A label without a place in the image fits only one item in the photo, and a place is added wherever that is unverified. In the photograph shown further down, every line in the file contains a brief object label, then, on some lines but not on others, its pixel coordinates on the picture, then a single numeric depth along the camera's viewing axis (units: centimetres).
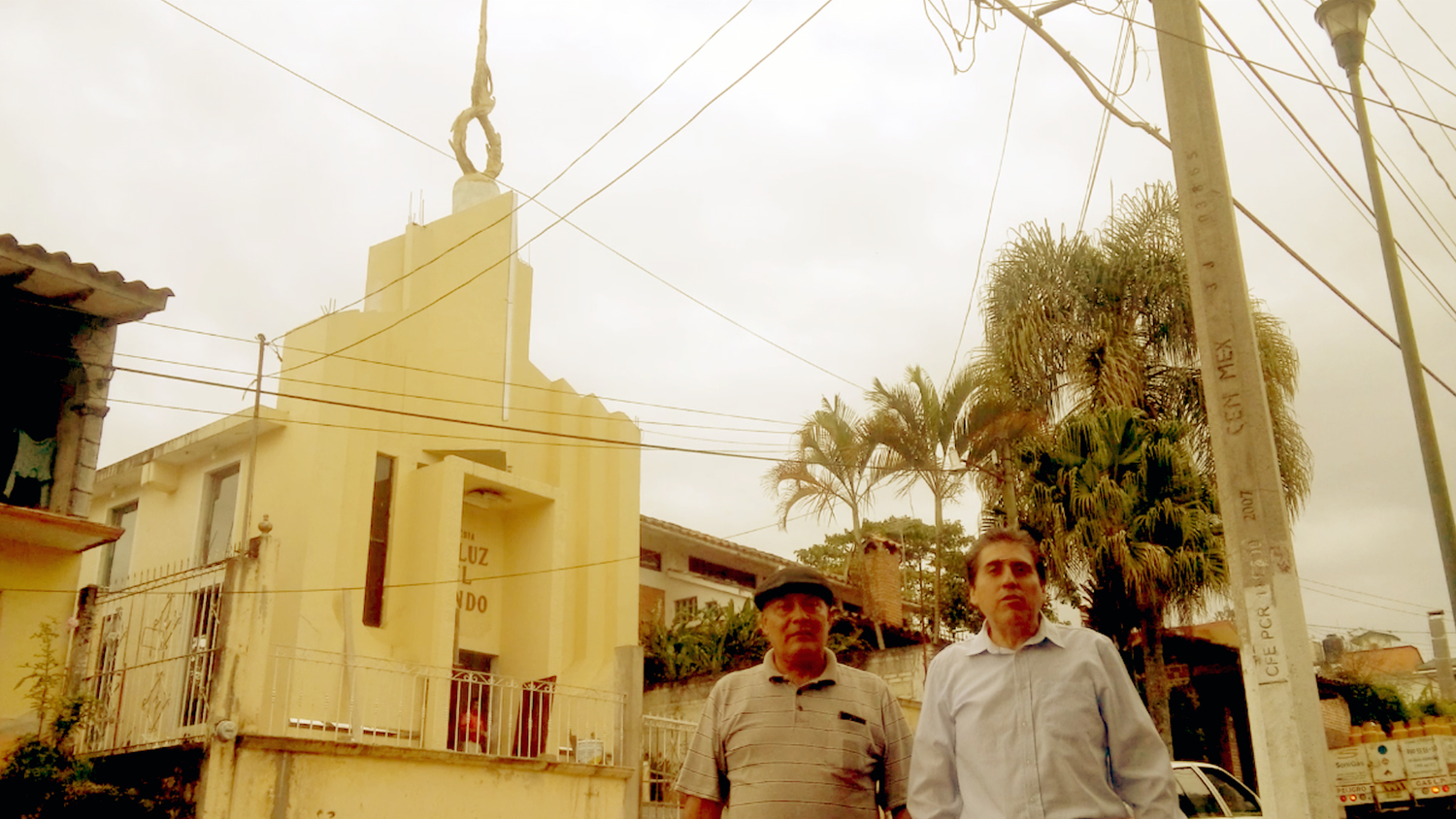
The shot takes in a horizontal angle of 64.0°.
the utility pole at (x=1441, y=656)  3145
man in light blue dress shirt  297
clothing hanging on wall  934
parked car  878
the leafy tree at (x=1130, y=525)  1297
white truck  1356
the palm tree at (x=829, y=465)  1505
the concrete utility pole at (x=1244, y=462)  493
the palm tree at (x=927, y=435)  1454
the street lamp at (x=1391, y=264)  902
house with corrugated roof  889
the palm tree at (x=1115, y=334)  1509
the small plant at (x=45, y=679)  877
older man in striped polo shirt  357
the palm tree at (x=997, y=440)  1424
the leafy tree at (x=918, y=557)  1862
